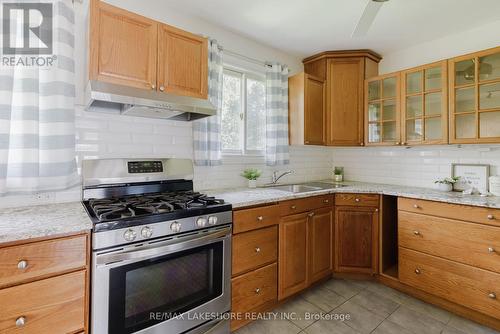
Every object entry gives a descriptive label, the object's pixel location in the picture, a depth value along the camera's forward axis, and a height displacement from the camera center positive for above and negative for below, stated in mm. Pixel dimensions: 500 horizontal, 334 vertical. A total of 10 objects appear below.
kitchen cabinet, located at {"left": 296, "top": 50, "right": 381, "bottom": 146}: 2961 +854
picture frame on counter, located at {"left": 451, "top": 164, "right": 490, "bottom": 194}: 2328 -80
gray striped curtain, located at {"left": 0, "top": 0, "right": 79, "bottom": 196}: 1440 +282
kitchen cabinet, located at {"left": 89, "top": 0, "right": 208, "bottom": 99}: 1543 +769
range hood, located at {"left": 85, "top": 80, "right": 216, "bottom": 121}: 1453 +419
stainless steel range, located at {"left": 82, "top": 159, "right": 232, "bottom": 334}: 1240 -473
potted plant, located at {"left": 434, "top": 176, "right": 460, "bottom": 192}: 2449 -151
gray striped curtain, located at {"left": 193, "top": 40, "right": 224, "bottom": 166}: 2213 +352
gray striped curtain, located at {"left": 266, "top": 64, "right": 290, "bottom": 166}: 2779 +534
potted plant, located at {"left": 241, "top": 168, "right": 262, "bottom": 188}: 2529 -89
